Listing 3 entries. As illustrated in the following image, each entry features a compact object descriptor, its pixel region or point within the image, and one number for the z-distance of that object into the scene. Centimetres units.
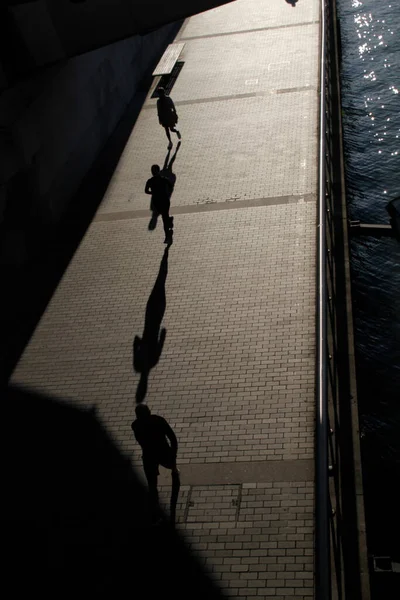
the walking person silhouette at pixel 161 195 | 1290
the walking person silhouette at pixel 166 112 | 1667
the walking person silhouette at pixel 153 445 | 764
